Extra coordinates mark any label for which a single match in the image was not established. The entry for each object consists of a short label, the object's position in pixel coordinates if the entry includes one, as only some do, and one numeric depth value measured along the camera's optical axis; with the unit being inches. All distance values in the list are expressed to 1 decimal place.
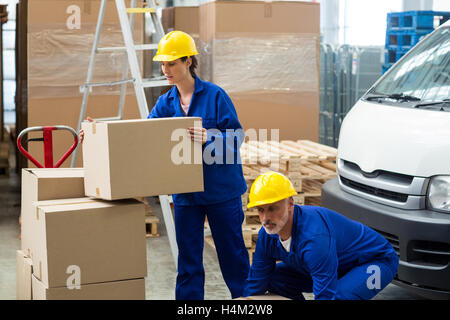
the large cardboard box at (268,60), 310.8
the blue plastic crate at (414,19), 283.6
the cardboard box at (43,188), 148.4
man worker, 137.1
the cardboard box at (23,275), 149.7
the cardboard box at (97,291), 137.6
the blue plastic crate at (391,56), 299.6
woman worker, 163.6
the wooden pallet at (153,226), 276.5
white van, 167.5
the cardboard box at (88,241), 136.2
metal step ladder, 221.6
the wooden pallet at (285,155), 252.5
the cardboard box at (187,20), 337.1
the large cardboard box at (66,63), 291.9
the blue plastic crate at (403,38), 284.2
